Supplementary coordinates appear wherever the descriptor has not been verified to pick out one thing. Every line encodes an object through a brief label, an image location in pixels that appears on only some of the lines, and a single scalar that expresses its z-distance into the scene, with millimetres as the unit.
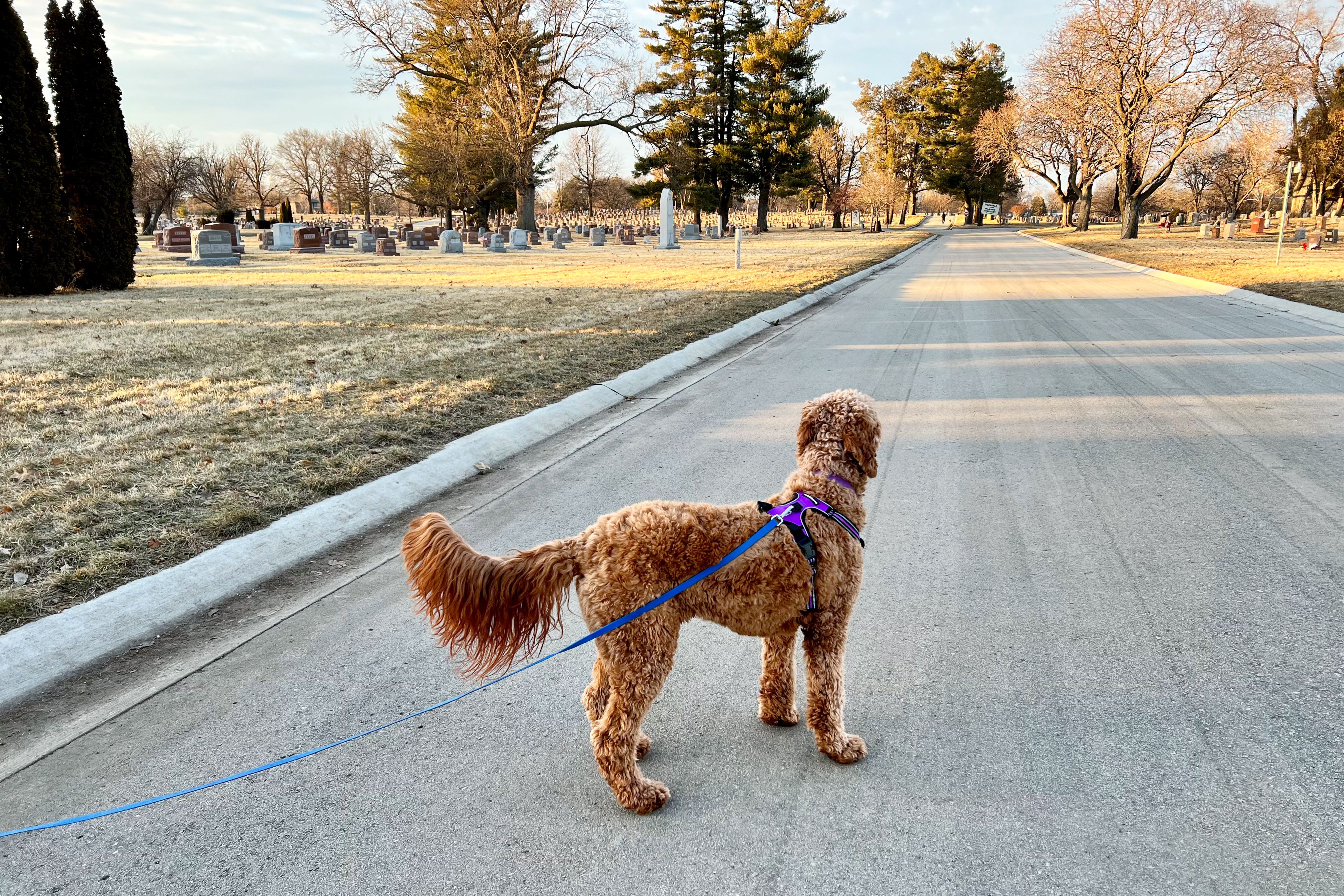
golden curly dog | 2506
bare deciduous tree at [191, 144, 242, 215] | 61812
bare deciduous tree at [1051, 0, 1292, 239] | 39188
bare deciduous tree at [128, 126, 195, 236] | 53375
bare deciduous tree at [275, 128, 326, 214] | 86438
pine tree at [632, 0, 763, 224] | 57500
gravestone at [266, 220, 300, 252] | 36562
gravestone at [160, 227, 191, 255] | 32500
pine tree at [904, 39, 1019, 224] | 82875
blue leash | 2484
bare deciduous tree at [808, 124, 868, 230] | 77062
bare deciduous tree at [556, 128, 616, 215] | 82500
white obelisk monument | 41438
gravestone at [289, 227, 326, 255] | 35812
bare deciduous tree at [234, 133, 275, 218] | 86125
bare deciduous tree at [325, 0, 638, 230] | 44031
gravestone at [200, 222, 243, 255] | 28141
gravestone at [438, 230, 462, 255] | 38219
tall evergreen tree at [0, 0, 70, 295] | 15539
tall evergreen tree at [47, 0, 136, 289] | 17109
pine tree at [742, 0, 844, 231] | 58125
